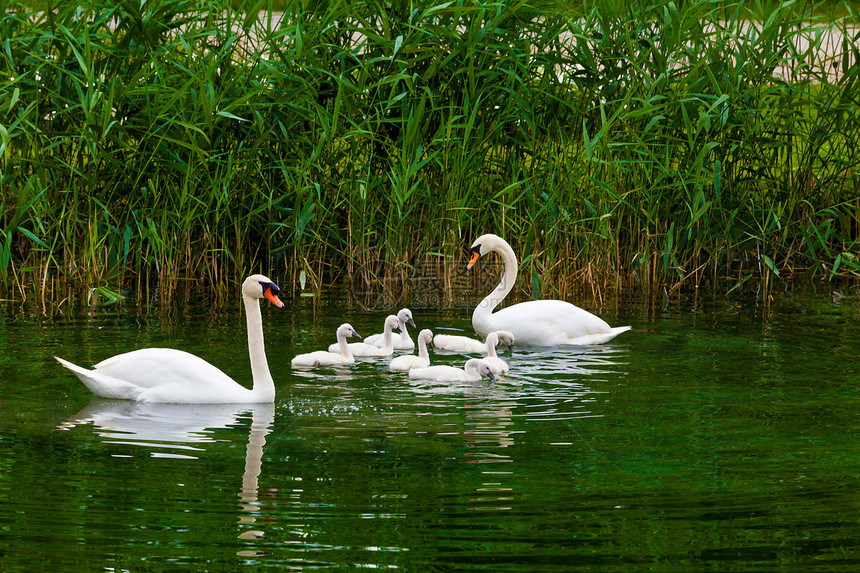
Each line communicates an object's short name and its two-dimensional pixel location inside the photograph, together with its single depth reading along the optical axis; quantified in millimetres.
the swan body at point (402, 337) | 19016
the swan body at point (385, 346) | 18641
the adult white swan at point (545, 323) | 19656
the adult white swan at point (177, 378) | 15164
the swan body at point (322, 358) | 17375
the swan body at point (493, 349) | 16859
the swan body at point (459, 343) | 19125
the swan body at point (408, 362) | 17281
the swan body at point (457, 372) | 16437
